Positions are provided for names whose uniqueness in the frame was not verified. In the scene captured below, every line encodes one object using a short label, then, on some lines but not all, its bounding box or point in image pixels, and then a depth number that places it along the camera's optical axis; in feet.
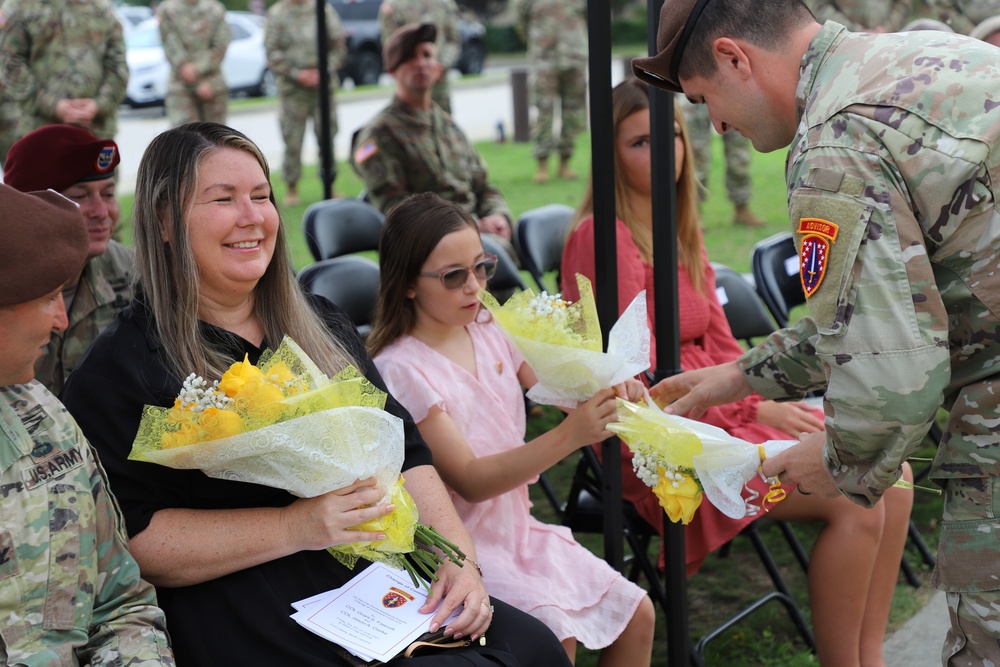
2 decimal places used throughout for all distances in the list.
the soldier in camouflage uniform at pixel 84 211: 11.25
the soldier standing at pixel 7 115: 25.70
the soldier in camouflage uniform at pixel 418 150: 19.44
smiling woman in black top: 7.78
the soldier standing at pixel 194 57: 36.35
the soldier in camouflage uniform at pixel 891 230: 6.47
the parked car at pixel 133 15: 74.28
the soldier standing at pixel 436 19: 39.93
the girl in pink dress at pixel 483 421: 9.62
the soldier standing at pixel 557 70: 42.80
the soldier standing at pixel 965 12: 23.81
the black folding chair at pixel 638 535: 11.37
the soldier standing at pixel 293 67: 39.14
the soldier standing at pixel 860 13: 27.89
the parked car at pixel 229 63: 63.05
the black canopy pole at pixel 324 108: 18.45
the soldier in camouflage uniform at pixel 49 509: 6.51
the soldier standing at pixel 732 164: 32.94
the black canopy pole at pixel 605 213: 9.80
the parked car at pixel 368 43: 77.71
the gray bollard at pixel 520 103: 54.29
